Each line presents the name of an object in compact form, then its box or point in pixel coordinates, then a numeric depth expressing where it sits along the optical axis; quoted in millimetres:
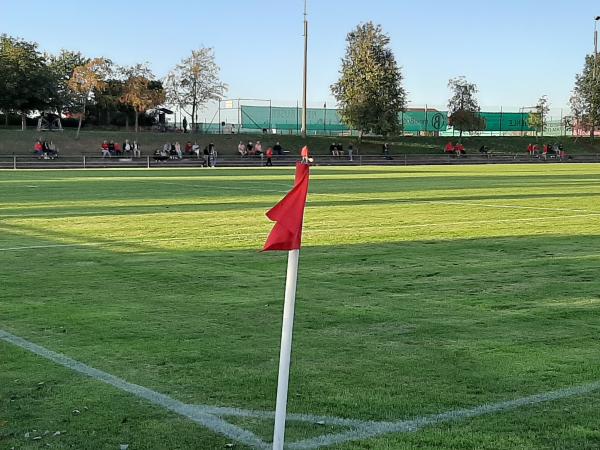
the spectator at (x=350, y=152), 60934
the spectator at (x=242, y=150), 59406
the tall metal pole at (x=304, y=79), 64812
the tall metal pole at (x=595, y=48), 80356
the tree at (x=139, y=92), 70312
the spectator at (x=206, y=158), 50750
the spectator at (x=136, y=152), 56919
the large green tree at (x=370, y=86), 71688
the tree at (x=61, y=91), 71562
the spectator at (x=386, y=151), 63406
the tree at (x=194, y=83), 74875
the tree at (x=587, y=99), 82750
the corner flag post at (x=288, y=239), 3855
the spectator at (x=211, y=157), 50688
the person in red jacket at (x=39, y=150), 52944
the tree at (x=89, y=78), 68000
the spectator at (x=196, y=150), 58062
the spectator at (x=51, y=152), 53188
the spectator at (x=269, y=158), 53250
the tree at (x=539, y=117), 85938
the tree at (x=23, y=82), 68312
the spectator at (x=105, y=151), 54750
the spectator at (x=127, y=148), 57412
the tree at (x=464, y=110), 80562
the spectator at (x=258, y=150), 59312
